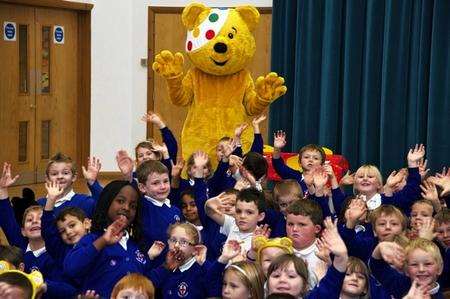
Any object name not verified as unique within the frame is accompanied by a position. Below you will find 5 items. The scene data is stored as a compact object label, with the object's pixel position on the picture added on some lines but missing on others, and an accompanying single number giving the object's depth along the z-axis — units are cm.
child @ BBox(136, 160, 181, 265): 452
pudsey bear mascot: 675
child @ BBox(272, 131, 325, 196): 570
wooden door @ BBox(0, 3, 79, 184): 891
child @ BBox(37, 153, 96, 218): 477
